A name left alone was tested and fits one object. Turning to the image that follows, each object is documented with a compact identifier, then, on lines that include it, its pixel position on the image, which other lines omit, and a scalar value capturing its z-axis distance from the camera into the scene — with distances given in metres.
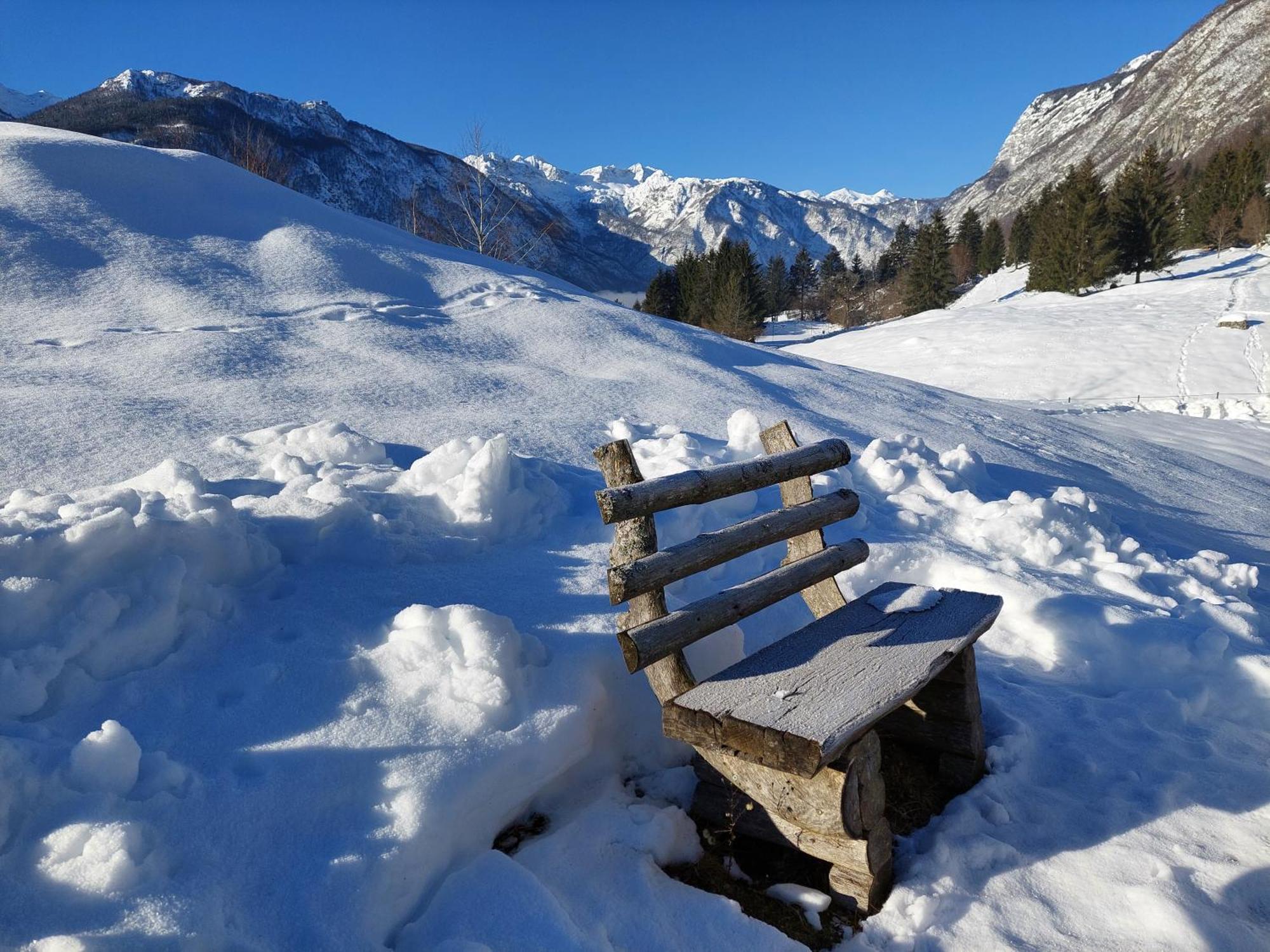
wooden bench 2.27
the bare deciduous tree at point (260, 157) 25.33
